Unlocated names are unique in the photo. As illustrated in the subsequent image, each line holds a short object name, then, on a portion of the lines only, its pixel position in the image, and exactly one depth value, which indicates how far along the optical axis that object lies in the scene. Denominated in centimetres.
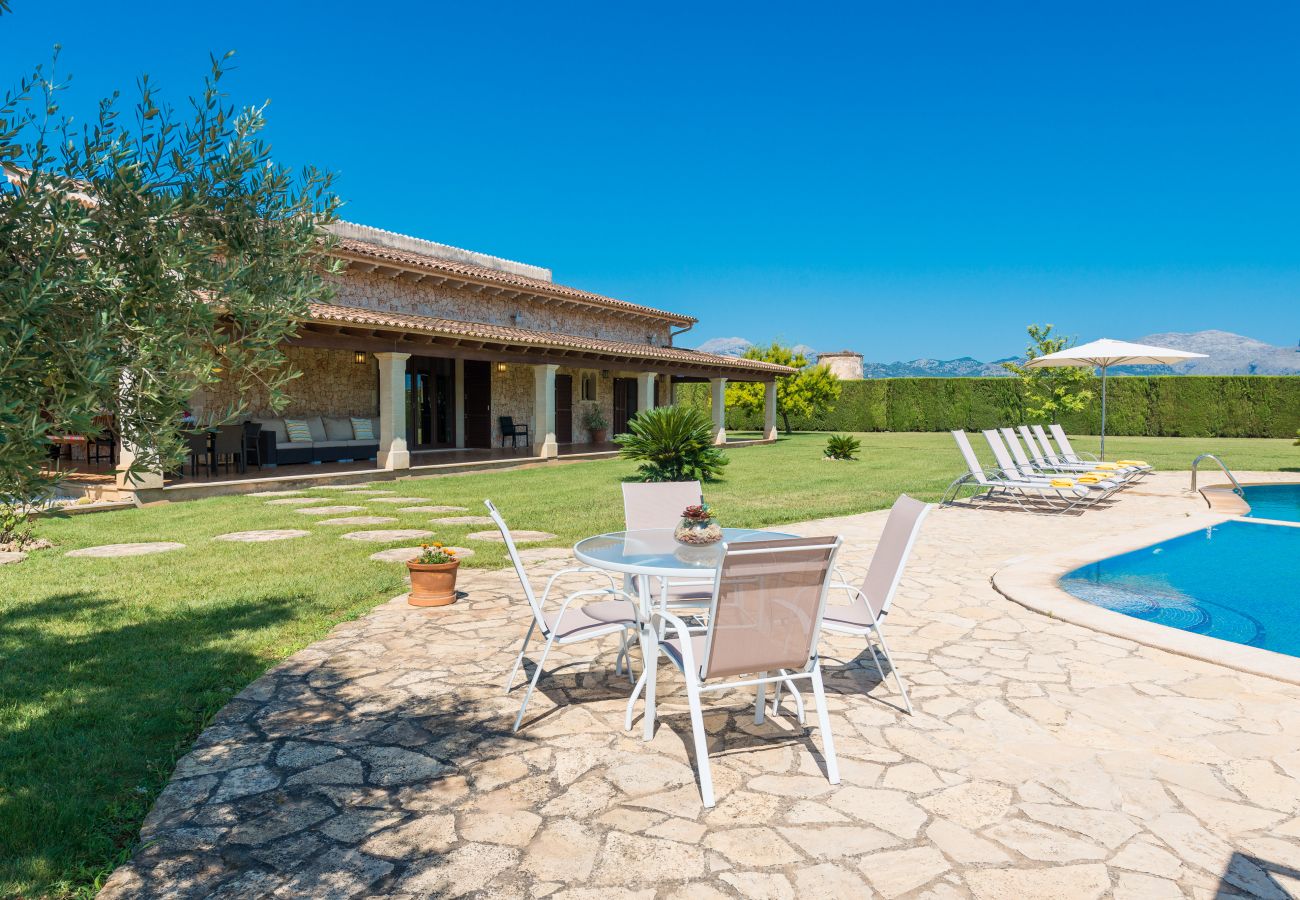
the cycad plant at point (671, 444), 1400
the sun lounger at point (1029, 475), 1144
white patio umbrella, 1430
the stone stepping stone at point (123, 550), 749
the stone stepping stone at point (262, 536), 841
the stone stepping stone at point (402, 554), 753
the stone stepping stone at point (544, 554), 754
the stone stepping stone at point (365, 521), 970
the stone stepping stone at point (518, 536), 864
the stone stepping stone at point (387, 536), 855
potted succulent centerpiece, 416
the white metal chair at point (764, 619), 293
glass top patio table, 362
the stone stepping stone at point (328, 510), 1059
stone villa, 1489
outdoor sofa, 1421
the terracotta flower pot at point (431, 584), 571
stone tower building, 4060
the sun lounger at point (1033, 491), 1092
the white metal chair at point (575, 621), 374
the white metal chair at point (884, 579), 383
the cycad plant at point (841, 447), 1953
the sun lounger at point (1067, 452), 1336
